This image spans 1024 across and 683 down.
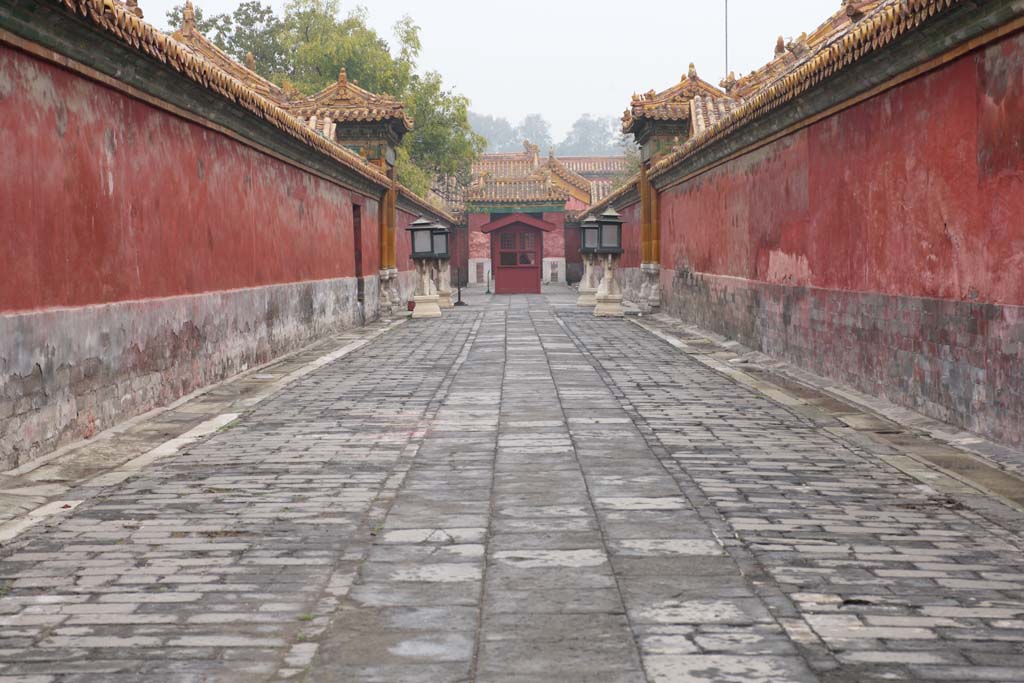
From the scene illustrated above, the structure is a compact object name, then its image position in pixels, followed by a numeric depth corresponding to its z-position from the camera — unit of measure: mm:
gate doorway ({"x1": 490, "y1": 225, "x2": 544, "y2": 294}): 44375
